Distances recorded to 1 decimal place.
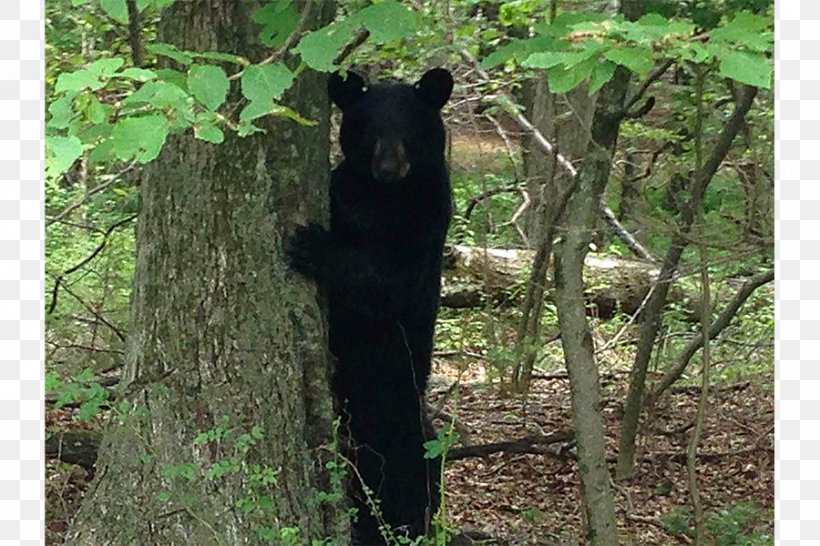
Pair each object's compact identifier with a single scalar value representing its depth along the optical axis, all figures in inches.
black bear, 342.0
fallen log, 614.5
